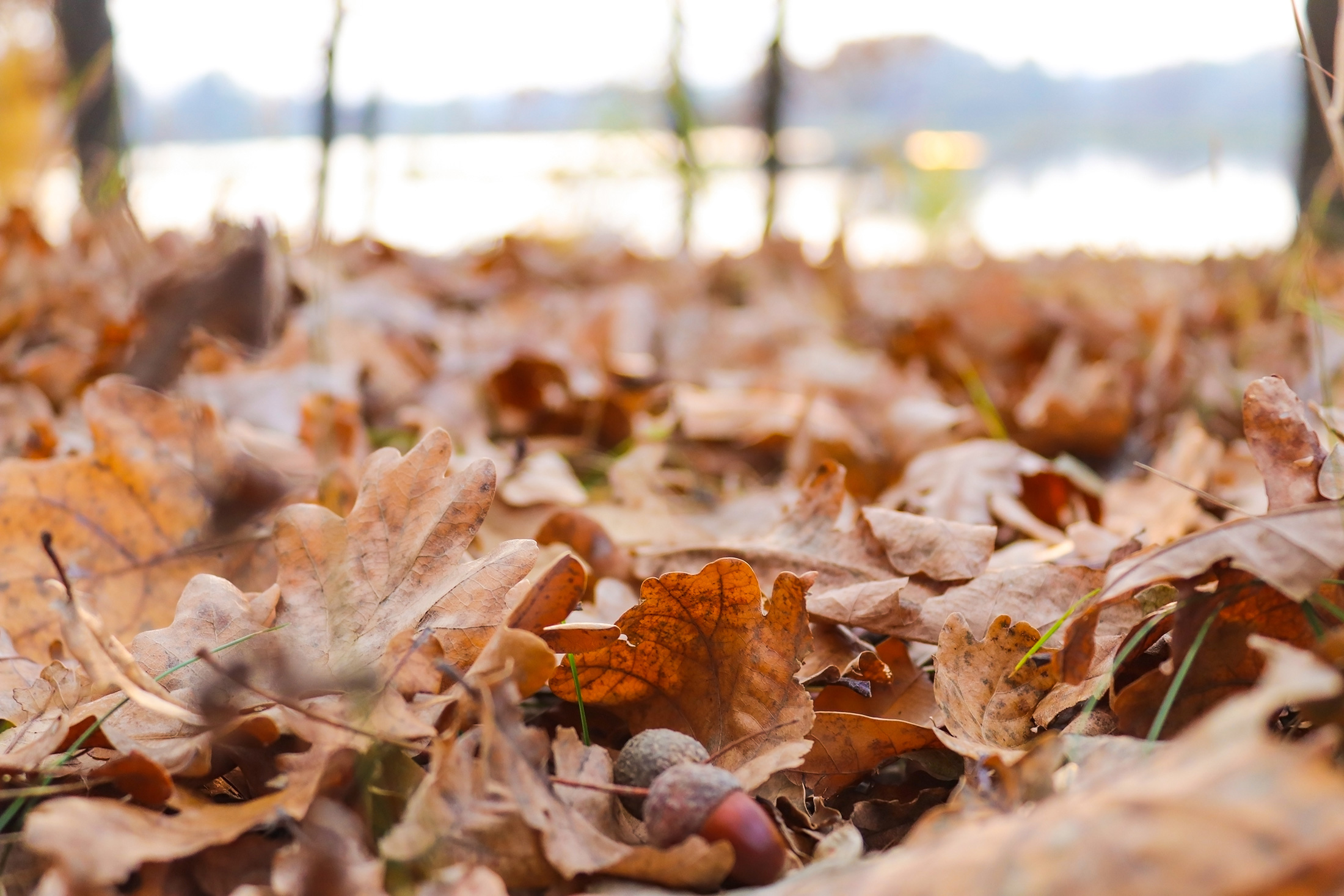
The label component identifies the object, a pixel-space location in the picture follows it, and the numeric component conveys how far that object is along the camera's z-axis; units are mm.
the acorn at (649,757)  410
